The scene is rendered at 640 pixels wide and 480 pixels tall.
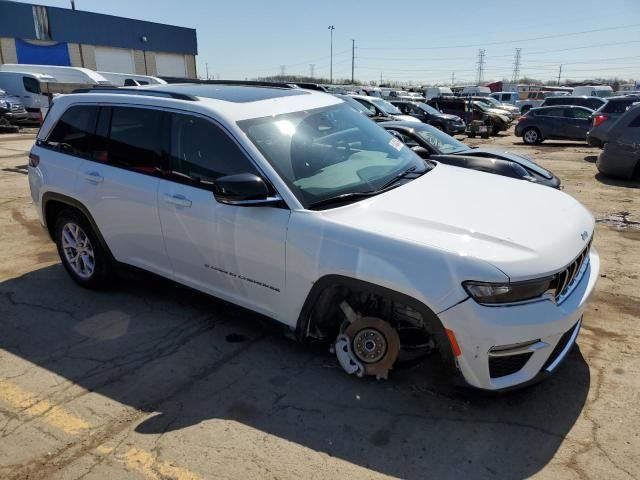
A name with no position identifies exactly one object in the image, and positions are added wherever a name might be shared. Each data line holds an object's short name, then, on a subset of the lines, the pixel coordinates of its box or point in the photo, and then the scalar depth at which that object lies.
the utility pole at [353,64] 96.41
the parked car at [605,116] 12.66
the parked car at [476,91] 45.07
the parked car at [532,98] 33.94
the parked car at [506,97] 41.31
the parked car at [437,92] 42.84
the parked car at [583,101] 22.72
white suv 2.63
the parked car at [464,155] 6.83
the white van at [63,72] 24.18
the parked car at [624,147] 10.11
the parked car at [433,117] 20.25
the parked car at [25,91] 21.58
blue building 35.44
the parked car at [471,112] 22.78
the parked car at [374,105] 14.28
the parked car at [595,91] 40.12
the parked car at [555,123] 19.08
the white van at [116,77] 28.27
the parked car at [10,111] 19.89
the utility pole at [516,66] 125.81
